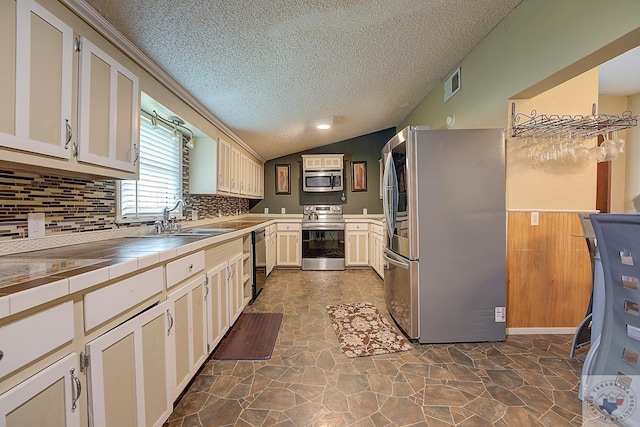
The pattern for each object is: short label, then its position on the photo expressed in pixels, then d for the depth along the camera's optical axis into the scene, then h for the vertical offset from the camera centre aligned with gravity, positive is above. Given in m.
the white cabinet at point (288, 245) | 4.98 -0.56
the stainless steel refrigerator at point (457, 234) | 2.25 -0.16
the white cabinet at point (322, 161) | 5.27 +1.03
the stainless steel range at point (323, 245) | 4.82 -0.54
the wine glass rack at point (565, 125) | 1.96 +0.67
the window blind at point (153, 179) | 2.11 +0.32
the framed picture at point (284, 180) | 5.62 +0.70
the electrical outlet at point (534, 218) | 2.36 -0.03
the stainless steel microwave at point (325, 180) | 5.26 +0.66
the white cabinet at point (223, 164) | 3.21 +0.61
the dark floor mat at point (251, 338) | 2.12 -1.08
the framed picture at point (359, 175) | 5.53 +0.80
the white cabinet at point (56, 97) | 1.02 +0.52
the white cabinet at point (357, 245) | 4.93 -0.55
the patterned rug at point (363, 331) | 2.21 -1.07
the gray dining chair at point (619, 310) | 1.19 -0.45
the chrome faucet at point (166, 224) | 2.31 -0.09
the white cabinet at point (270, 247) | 4.17 -0.55
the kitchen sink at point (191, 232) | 2.17 -0.16
